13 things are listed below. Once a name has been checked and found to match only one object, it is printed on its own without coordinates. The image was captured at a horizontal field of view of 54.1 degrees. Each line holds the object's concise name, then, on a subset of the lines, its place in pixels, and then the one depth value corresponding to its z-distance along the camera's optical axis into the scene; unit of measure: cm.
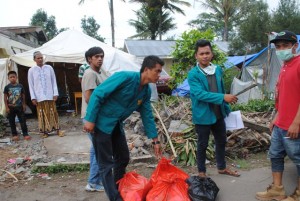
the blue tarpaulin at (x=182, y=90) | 1050
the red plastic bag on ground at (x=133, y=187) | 318
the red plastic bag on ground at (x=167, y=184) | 314
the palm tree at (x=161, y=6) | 2861
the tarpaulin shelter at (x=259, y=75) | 1026
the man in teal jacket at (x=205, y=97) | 376
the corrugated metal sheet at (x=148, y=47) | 2317
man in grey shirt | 378
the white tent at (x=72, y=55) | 932
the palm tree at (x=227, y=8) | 2727
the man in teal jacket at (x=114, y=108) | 300
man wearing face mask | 303
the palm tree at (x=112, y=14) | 2164
